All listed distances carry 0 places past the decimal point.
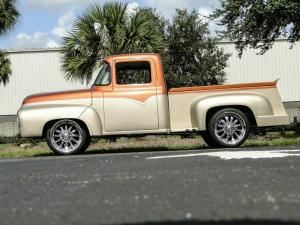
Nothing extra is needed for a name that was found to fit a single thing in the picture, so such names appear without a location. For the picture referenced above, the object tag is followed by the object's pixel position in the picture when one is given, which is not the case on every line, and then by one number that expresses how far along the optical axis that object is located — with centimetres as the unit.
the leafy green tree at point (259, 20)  1808
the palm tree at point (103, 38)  2103
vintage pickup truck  1129
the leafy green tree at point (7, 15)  2355
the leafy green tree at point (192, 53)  2633
